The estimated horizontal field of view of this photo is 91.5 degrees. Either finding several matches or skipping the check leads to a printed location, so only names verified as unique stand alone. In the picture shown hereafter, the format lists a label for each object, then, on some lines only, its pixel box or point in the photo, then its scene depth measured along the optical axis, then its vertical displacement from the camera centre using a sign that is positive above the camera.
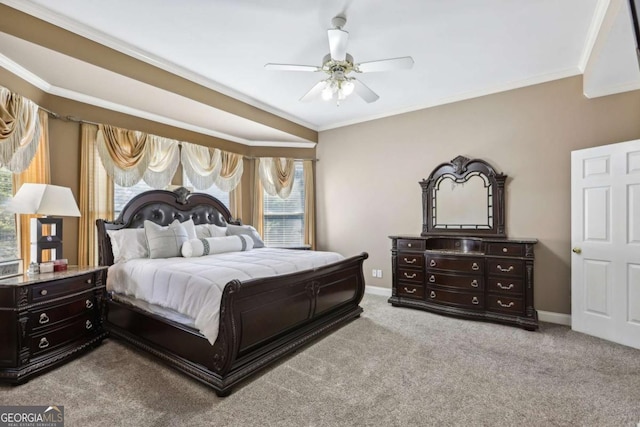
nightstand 2.38 -0.87
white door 3.05 -0.28
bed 2.28 -0.93
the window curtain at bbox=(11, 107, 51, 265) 3.01 +0.41
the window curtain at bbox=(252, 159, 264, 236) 5.64 +0.32
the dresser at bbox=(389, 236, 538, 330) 3.56 -0.77
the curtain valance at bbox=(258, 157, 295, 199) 5.59 +0.73
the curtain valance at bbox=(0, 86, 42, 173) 2.70 +0.79
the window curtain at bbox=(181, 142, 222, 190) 4.64 +0.80
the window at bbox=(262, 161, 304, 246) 5.74 -0.10
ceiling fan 2.52 +1.31
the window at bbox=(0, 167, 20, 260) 2.88 -0.09
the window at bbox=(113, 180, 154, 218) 3.96 +0.29
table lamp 2.69 +0.06
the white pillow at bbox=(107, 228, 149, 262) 3.43 -0.32
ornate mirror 4.06 +0.22
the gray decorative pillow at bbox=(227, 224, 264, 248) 4.47 -0.24
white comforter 2.33 -0.52
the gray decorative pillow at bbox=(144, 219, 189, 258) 3.45 -0.27
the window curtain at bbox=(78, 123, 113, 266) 3.55 +0.24
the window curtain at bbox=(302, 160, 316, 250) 5.67 +0.17
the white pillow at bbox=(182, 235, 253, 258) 3.54 -0.36
